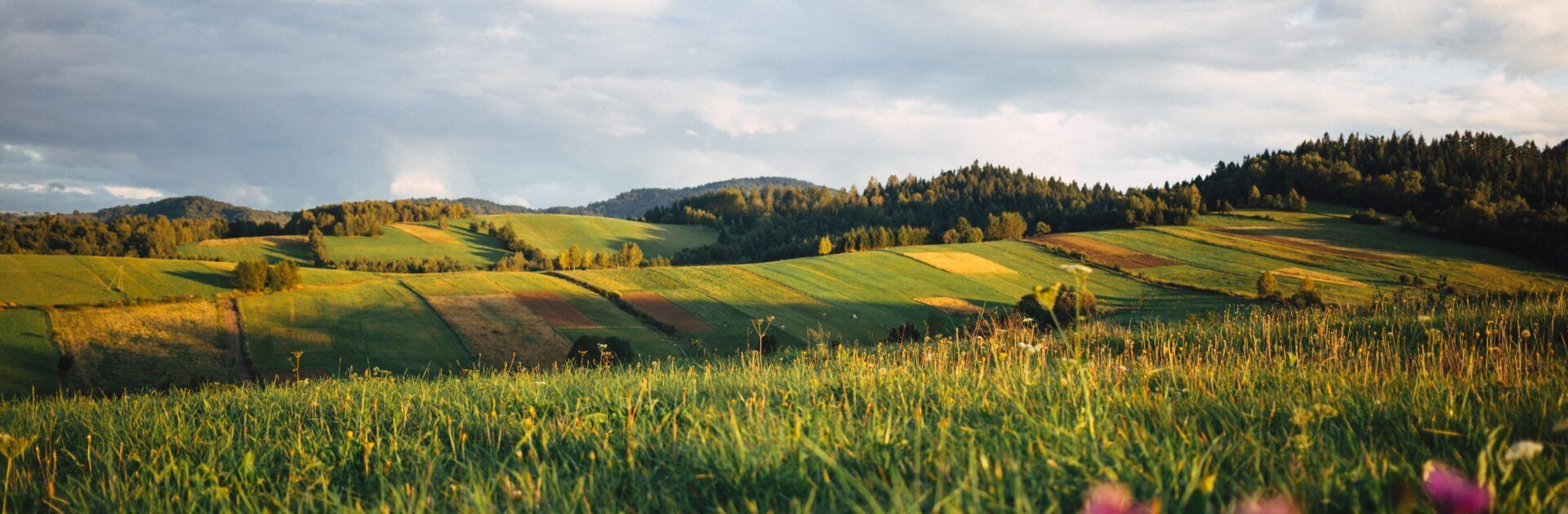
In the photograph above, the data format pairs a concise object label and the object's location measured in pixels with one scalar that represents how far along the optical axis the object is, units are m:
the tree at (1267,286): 60.82
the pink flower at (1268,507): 2.19
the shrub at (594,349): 41.19
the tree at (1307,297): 49.75
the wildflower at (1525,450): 2.60
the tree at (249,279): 65.06
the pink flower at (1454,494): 2.13
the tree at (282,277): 66.06
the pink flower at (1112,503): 2.19
